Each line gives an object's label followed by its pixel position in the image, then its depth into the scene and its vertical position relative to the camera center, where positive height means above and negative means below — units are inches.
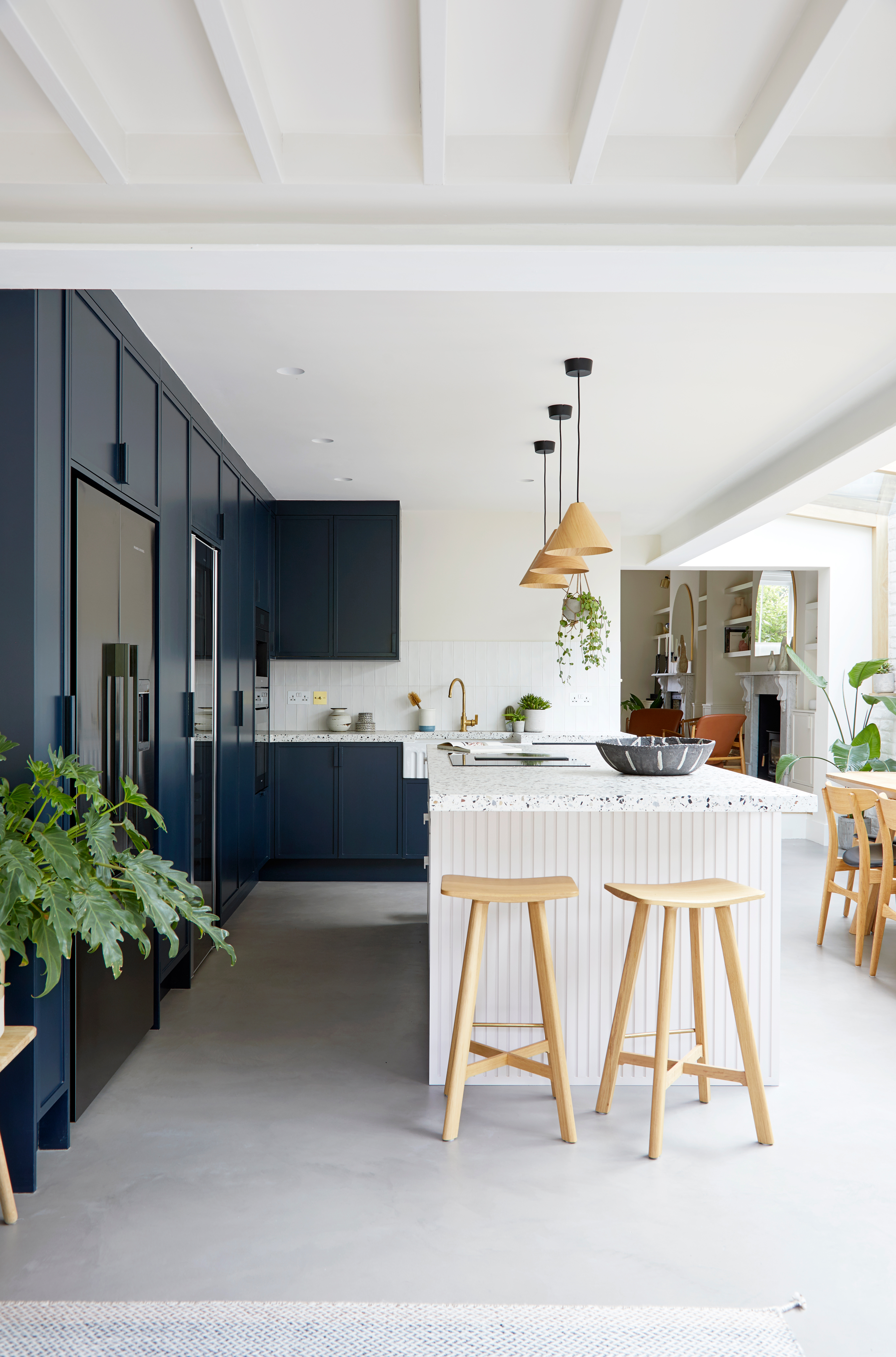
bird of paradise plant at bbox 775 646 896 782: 246.5 -22.6
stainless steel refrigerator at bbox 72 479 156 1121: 102.5 -3.7
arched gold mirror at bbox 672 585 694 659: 446.6 +23.6
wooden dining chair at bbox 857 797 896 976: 158.7 -36.4
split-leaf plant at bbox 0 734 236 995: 75.7 -19.2
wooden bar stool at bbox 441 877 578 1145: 99.7 -36.3
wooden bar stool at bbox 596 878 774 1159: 95.8 -35.7
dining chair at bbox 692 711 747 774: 343.9 -26.2
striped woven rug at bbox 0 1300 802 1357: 67.1 -50.4
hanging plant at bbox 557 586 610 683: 178.4 +8.8
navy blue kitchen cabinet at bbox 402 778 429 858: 235.8 -40.3
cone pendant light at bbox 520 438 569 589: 151.7 +15.8
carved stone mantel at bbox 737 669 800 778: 330.3 -12.6
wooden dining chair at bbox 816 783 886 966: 165.8 -36.7
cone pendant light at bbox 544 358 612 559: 132.0 +18.8
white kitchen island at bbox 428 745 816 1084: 114.1 -32.2
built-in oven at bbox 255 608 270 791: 225.0 -8.0
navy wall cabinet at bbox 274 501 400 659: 245.3 +22.1
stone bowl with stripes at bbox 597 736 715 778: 116.5 -12.0
